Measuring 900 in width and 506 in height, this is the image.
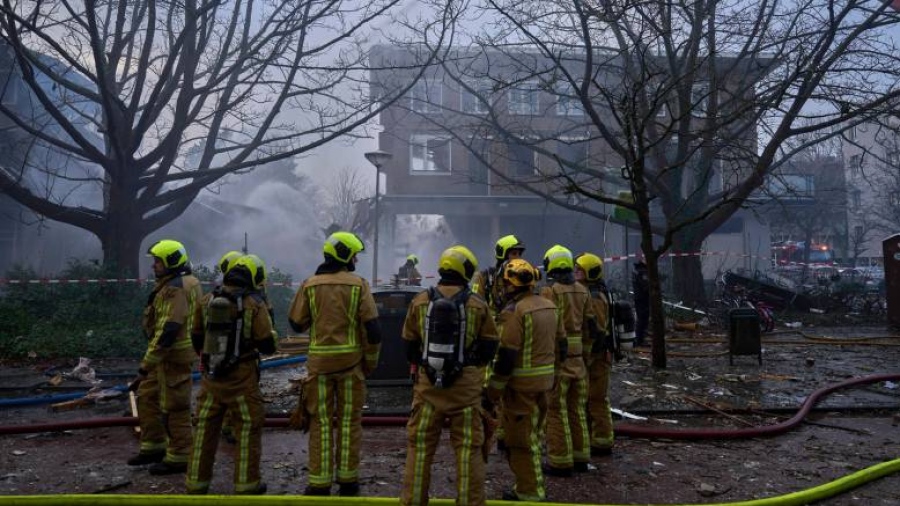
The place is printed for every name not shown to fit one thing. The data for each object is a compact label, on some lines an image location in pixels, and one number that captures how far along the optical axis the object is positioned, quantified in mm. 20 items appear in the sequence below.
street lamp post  15570
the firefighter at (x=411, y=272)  14984
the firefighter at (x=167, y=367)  5094
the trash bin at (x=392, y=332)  7879
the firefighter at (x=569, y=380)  5047
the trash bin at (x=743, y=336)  9703
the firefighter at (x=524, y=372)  4285
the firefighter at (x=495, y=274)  6652
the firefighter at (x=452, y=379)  3873
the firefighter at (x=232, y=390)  4398
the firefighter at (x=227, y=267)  5736
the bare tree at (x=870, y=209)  34156
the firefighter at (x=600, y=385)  5637
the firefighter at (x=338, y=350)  4492
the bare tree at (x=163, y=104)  12117
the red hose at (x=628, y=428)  5891
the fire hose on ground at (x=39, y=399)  7484
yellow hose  4023
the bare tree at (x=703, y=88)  9352
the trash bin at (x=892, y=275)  14102
